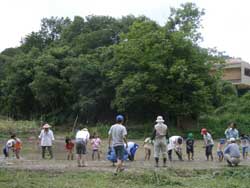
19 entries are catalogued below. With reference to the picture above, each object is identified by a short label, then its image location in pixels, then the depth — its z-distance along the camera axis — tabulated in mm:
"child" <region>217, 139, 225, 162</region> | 20766
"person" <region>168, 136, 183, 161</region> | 20875
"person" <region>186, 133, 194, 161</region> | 21172
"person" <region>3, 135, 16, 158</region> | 22103
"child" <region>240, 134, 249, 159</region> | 22180
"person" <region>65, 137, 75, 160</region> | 21656
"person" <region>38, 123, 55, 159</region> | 20969
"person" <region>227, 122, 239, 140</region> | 19359
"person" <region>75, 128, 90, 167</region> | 17266
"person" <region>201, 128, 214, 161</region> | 20844
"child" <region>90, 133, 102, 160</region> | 22344
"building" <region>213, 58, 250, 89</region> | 68562
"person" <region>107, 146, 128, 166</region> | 17703
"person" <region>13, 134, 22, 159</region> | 22112
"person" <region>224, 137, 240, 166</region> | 17203
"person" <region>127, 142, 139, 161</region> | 20344
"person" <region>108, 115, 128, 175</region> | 14953
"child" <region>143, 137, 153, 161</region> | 21394
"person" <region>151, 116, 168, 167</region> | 16969
